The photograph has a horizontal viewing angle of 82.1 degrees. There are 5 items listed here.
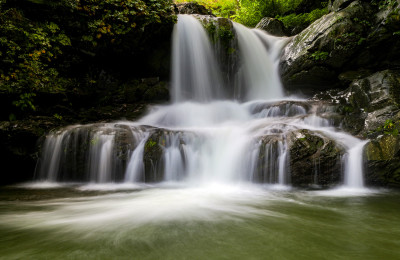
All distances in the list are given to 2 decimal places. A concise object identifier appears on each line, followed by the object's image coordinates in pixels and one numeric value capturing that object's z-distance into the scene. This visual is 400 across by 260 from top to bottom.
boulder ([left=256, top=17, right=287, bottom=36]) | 12.25
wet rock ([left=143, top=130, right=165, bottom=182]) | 5.32
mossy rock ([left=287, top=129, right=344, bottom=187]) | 4.65
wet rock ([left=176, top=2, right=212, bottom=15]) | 11.70
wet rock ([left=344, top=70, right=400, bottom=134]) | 5.56
